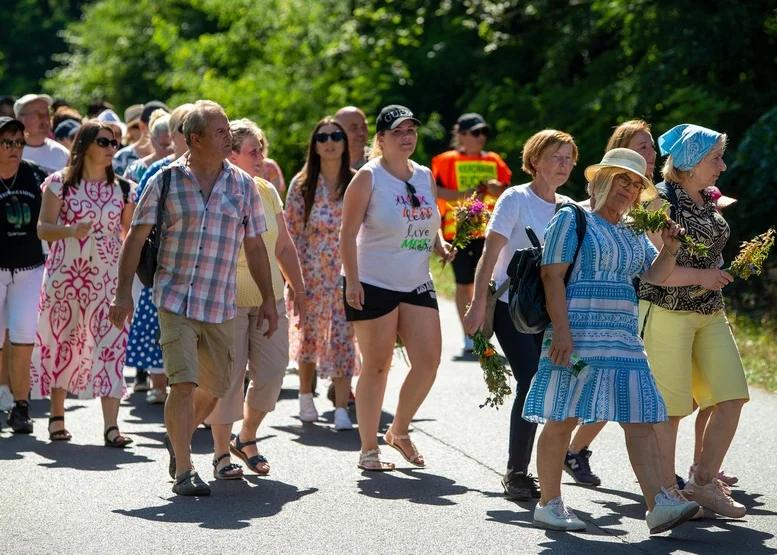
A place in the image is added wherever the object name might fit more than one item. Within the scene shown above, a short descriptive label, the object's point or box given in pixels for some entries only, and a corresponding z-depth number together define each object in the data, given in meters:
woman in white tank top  15.66
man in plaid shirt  13.95
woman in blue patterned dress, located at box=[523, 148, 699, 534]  12.21
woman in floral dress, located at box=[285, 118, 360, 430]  19.14
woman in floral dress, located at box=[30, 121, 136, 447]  17.48
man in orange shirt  25.33
